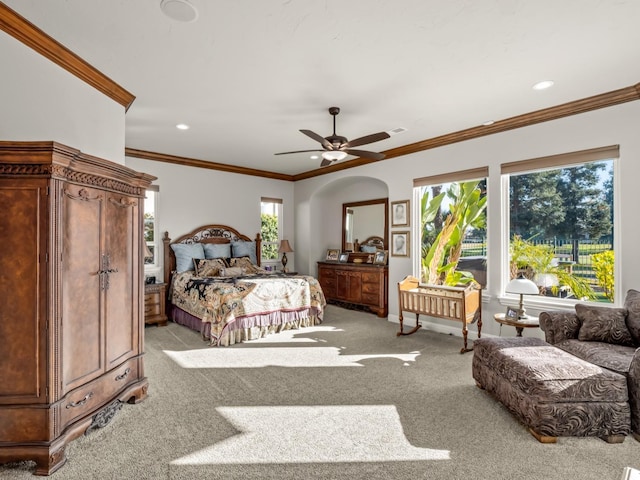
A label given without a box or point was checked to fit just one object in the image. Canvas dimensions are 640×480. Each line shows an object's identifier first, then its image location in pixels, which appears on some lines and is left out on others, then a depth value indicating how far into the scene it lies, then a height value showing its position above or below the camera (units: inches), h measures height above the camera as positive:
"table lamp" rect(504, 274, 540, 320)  140.9 -18.8
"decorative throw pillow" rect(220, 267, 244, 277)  225.6 -18.5
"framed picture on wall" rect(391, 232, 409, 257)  216.8 -0.8
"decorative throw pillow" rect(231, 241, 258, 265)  255.9 -4.8
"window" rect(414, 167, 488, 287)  189.5 +8.6
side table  139.3 -32.5
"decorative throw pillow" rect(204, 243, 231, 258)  242.8 -4.6
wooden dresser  233.1 -30.0
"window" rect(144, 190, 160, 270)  226.5 +9.6
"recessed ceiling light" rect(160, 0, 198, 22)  82.2 +56.7
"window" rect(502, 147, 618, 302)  144.9 +8.5
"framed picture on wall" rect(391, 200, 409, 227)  215.8 +18.3
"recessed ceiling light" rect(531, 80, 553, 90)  125.2 +57.3
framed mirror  258.2 +15.6
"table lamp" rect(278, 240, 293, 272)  286.0 -4.8
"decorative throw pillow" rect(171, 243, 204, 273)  229.1 -7.4
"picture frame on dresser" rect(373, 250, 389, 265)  247.8 -10.2
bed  177.3 -26.3
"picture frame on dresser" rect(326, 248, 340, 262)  287.9 -9.2
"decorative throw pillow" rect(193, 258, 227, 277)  225.3 -15.3
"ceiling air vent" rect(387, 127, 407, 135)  176.1 +57.4
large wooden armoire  77.8 -13.4
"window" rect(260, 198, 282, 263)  289.4 +13.4
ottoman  88.2 -40.7
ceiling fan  139.2 +41.4
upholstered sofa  91.9 -30.8
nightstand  204.4 -35.4
